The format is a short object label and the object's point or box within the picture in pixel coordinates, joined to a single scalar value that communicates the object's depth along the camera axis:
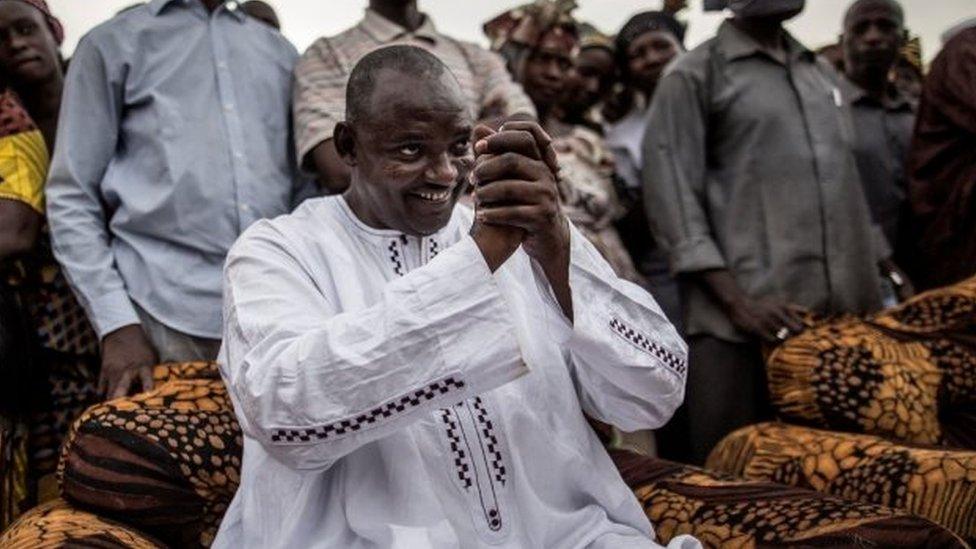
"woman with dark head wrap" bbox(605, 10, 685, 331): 4.70
